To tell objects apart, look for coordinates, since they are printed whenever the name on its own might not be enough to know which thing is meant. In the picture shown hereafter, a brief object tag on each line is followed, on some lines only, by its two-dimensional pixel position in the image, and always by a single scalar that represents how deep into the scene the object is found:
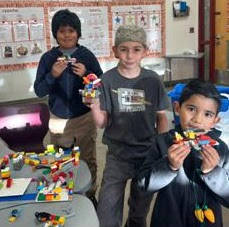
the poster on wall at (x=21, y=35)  3.52
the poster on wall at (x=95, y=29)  3.92
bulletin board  3.55
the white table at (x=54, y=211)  0.86
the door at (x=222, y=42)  4.58
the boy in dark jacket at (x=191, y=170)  0.94
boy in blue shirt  1.64
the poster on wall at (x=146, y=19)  4.12
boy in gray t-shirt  1.33
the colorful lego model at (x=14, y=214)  0.87
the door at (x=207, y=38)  4.70
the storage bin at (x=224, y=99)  1.60
